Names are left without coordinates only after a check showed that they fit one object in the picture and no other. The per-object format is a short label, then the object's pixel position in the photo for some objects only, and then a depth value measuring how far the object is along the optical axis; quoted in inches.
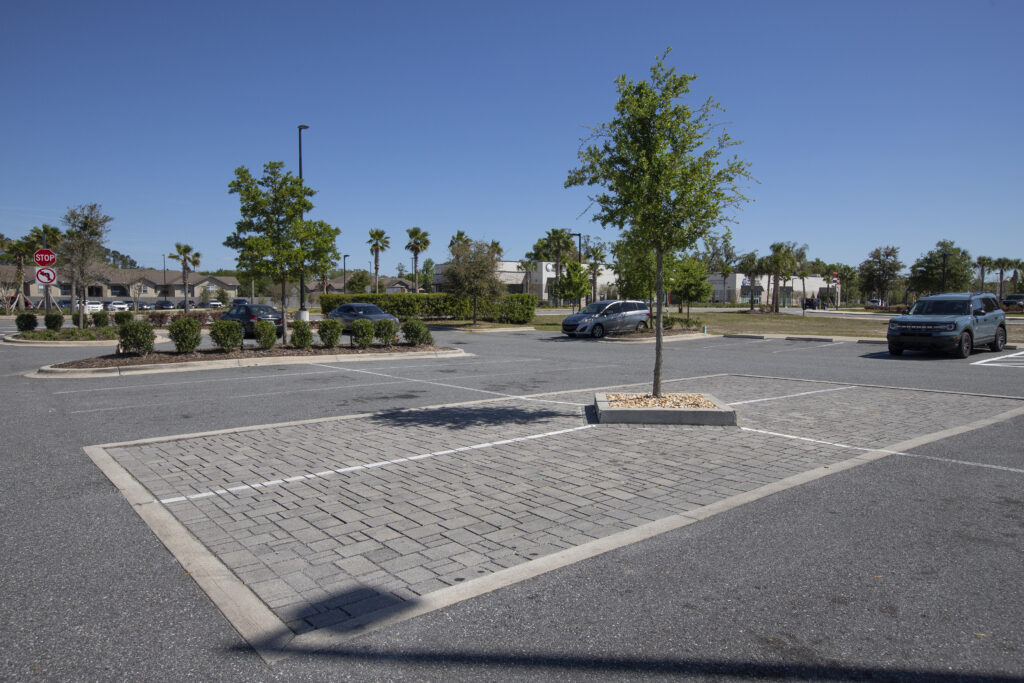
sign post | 767.3
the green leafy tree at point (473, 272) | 1381.6
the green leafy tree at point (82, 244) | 1017.5
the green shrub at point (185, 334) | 618.2
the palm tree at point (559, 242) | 2883.9
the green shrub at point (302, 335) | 700.7
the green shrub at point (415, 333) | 771.4
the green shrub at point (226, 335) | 646.5
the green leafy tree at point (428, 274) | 4129.4
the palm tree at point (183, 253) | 2677.9
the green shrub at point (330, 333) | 717.9
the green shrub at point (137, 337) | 593.0
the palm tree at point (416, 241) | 2691.9
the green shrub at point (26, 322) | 922.1
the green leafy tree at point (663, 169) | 341.4
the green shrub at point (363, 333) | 736.3
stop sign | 765.5
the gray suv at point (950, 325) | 716.0
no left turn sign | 788.6
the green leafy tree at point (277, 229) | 702.5
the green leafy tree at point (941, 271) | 2256.4
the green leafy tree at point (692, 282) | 1091.2
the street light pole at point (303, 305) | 803.6
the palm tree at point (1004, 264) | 3634.4
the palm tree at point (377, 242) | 2866.6
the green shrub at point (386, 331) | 755.4
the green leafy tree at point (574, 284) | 1640.0
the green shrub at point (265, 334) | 687.7
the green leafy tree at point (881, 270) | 2780.5
